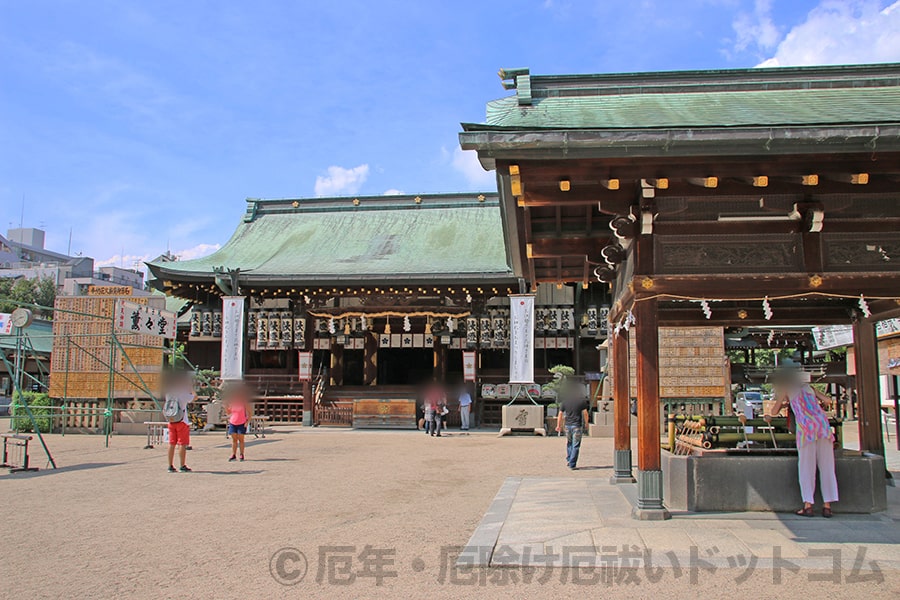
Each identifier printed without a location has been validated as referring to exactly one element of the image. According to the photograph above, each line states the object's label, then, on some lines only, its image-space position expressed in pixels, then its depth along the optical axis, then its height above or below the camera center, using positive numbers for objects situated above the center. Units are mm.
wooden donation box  23562 -1538
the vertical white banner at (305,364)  24656 +203
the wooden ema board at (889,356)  14634 +433
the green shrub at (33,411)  20172 -1429
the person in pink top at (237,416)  13727 -980
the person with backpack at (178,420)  12109 -949
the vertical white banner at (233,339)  23922 +1082
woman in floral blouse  7234 -840
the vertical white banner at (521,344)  22469 +925
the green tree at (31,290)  48094 +5893
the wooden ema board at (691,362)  20203 +328
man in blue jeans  12445 -909
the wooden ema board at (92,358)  22109 +373
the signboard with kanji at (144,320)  18156 +1373
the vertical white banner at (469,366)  24156 +175
